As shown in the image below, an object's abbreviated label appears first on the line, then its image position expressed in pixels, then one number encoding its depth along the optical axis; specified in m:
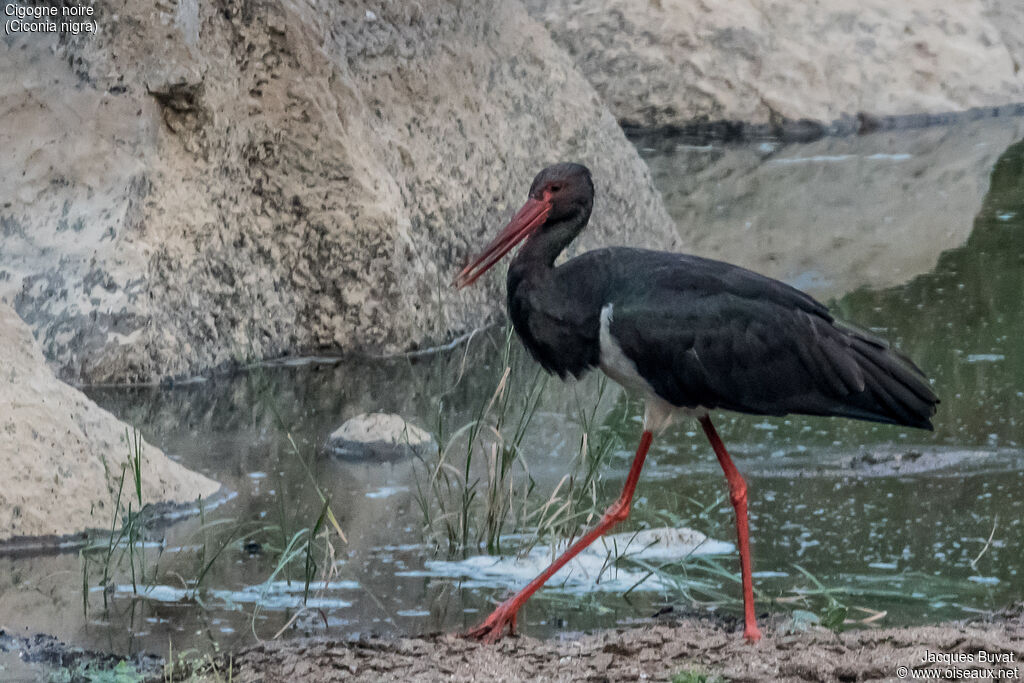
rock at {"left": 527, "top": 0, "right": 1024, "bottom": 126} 27.02
